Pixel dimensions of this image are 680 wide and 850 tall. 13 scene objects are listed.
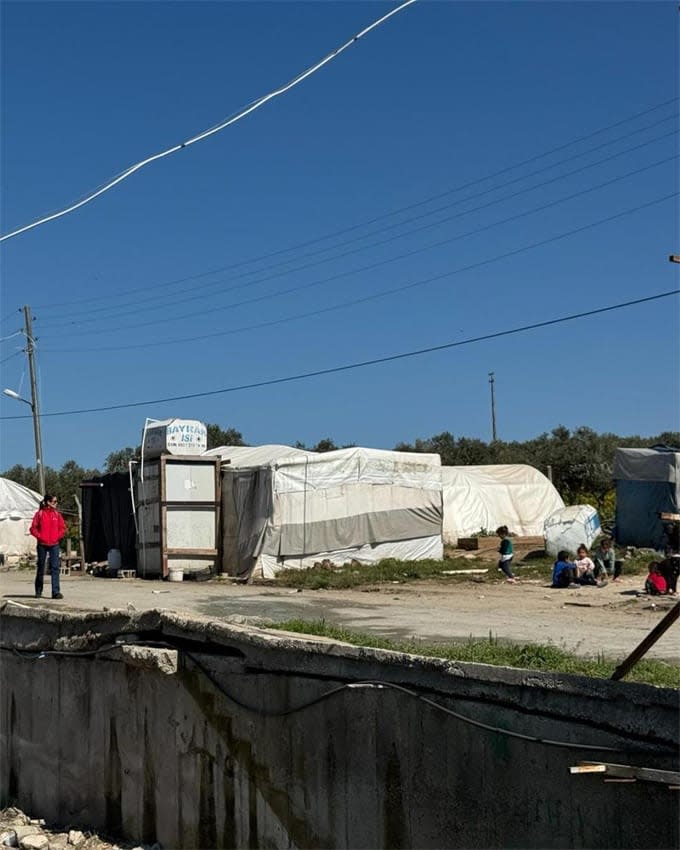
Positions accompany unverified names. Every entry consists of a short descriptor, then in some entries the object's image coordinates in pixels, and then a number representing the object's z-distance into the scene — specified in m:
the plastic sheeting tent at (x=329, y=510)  23.86
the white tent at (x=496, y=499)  33.69
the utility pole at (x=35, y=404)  42.17
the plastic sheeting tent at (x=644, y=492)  26.98
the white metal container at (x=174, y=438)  24.33
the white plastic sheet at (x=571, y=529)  25.33
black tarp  26.73
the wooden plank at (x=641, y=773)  5.11
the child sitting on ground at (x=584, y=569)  19.77
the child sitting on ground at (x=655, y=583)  17.09
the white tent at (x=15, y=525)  36.34
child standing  21.95
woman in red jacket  16.88
